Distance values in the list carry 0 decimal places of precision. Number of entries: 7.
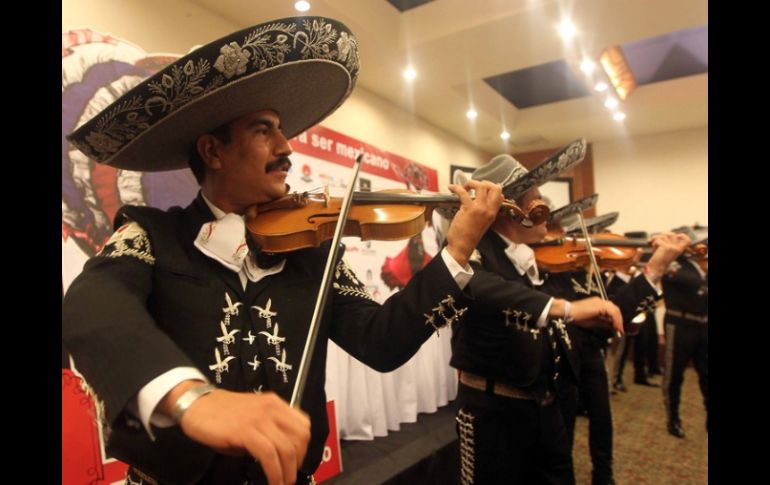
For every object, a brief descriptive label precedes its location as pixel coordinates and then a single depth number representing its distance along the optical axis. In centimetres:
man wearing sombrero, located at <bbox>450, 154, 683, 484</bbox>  180
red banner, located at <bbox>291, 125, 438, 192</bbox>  341
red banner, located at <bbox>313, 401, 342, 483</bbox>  297
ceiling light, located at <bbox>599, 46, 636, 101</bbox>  504
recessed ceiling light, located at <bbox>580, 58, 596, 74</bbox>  458
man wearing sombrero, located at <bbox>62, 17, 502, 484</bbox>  73
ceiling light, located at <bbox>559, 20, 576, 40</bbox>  370
